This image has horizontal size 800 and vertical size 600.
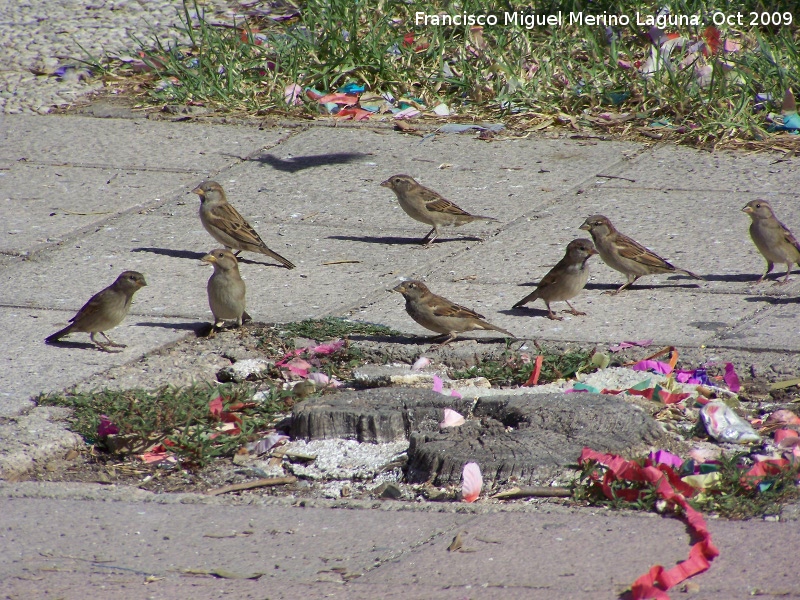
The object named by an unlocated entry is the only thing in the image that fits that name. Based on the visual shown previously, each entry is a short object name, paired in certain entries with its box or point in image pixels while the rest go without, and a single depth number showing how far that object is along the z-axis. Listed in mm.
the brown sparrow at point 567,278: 14328
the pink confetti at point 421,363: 13001
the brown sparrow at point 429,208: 17766
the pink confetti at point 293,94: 23891
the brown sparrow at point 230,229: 16922
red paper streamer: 7798
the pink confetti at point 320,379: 12453
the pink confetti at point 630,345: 13078
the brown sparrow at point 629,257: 15430
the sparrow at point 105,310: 13305
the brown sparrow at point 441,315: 13280
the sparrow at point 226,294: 13555
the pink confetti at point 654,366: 12391
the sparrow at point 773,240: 15375
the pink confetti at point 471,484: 9609
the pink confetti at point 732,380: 11914
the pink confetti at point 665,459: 9727
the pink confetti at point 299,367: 12742
